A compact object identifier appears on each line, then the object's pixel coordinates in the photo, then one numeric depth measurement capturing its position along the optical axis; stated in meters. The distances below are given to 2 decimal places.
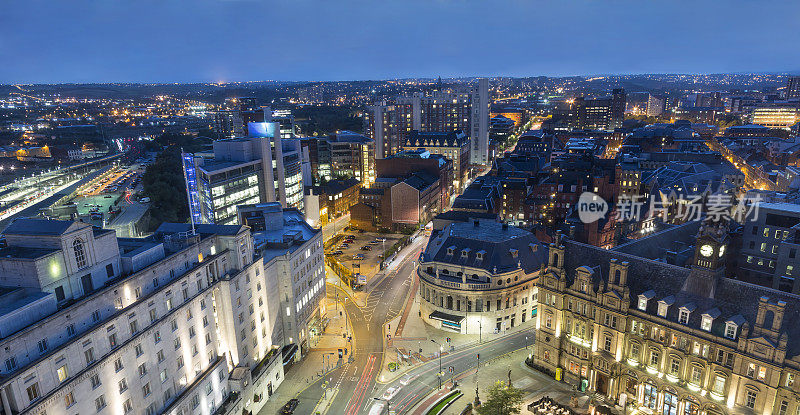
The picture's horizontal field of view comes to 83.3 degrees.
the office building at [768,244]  84.19
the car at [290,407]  69.69
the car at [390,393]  73.12
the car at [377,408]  69.56
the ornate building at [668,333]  54.66
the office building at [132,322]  40.72
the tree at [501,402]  59.47
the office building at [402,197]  160.12
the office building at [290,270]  80.56
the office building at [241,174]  124.00
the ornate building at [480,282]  91.00
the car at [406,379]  77.00
